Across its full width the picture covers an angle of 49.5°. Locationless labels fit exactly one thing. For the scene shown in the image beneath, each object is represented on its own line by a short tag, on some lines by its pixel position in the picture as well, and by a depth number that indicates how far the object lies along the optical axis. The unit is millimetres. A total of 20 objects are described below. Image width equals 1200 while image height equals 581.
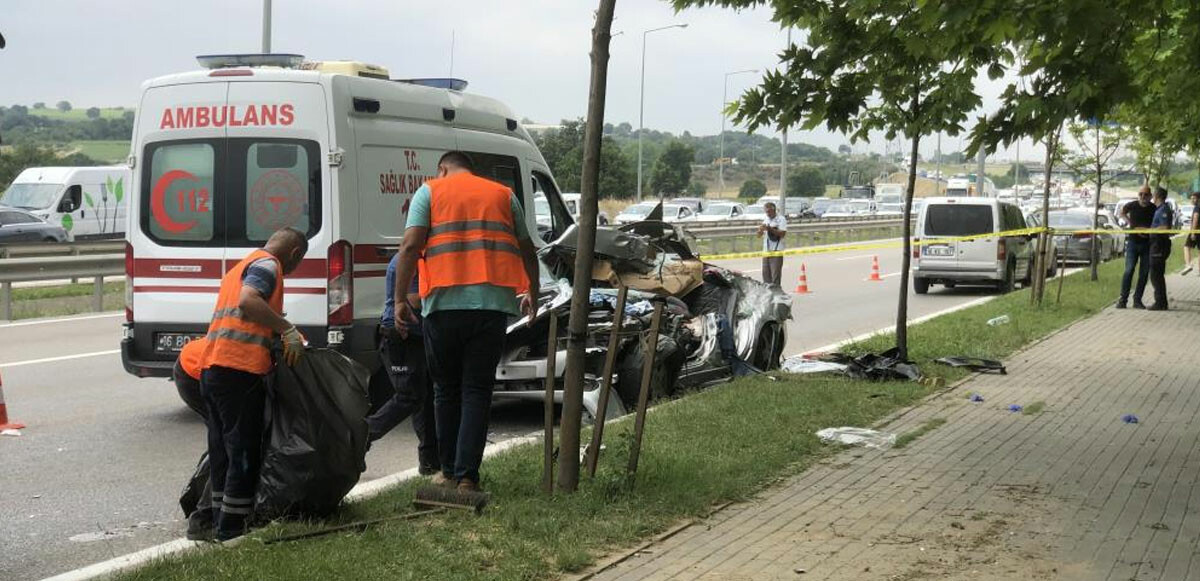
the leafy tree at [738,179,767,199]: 94375
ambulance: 9086
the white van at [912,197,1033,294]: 23938
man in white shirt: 23047
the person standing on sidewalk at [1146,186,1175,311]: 19297
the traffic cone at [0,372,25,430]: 9102
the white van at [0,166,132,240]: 35812
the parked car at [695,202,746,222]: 48991
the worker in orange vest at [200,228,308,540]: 5859
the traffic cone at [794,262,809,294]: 23364
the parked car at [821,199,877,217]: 62388
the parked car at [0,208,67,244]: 31719
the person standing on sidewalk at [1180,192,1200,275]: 21703
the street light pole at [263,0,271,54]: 22312
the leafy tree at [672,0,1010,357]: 8648
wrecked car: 9352
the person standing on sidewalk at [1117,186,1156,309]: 19281
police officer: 7301
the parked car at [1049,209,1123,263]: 33562
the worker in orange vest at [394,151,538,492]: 6207
